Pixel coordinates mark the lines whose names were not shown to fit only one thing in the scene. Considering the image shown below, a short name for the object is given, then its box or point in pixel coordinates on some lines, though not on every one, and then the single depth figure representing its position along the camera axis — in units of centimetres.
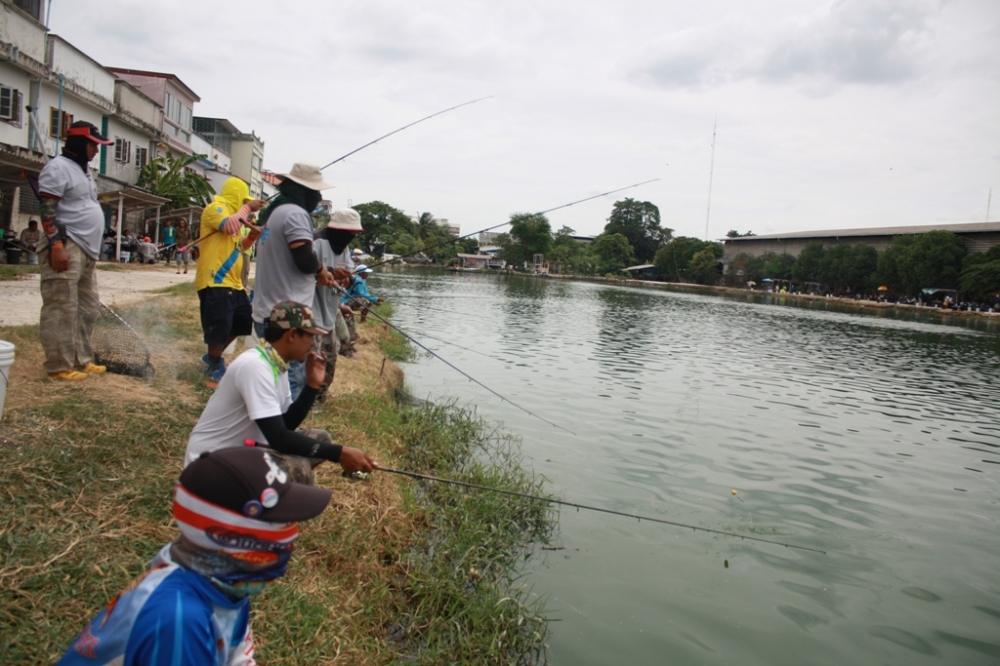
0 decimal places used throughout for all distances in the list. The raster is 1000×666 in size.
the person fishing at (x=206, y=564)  175
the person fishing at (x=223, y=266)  576
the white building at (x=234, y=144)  5531
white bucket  421
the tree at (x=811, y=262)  7688
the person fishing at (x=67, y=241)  513
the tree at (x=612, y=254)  11294
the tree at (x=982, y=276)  5438
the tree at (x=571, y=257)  11338
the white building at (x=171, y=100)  3453
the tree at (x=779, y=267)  8381
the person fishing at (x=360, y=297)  1085
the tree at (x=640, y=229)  12900
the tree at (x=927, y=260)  6031
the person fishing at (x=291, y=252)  458
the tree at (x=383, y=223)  10475
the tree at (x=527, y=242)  11162
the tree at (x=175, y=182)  3030
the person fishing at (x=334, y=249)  572
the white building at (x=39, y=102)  1917
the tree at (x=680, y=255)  9838
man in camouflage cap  266
